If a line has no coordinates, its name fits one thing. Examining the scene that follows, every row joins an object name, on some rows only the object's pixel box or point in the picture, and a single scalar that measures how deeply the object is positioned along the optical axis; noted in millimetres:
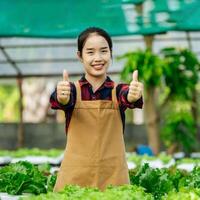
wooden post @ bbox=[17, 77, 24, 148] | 17639
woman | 4283
